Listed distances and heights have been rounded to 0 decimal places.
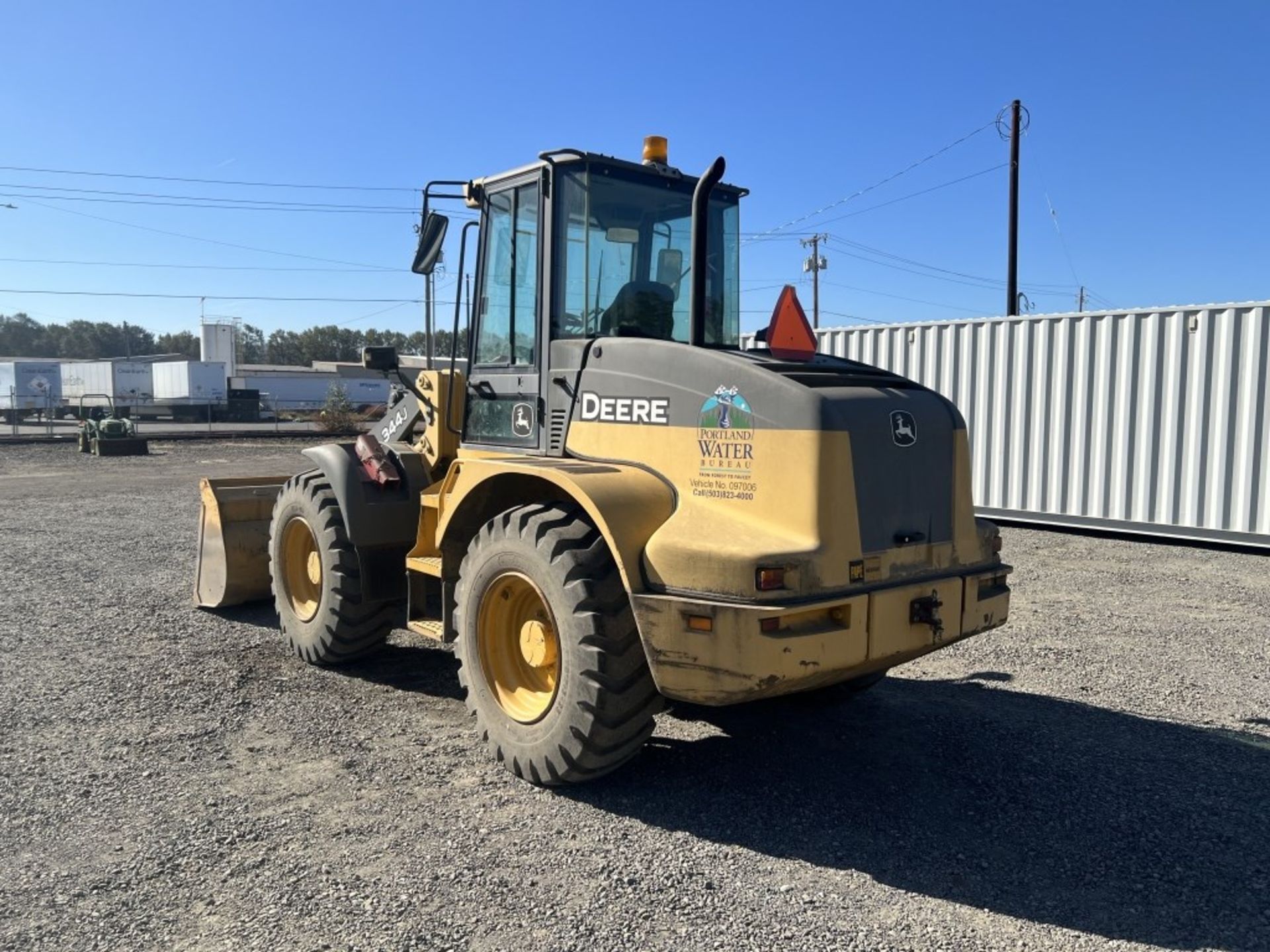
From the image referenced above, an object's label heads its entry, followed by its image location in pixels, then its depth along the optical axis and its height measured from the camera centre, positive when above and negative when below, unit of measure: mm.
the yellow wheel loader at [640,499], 3791 -397
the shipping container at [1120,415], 10562 +73
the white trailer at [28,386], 46625 +675
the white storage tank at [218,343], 64312 +4045
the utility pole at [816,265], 45688 +7124
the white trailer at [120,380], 49188 +1093
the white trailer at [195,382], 46906 +1007
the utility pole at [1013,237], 22469 +4252
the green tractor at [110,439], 26141 -1039
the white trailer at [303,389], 53594 +880
